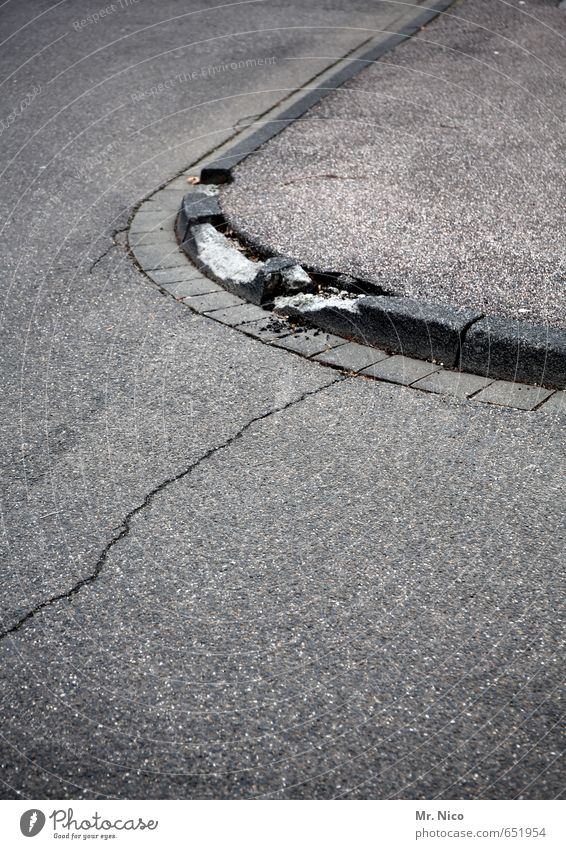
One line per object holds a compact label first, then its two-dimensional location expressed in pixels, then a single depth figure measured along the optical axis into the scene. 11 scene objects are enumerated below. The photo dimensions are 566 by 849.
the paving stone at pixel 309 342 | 4.20
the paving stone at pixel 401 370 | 3.94
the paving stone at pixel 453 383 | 3.84
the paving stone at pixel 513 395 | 3.73
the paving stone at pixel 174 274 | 4.95
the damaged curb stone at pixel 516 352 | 3.82
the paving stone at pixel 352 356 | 4.06
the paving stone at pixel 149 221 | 5.57
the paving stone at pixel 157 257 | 5.14
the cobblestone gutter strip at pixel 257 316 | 3.84
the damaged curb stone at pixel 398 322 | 4.02
